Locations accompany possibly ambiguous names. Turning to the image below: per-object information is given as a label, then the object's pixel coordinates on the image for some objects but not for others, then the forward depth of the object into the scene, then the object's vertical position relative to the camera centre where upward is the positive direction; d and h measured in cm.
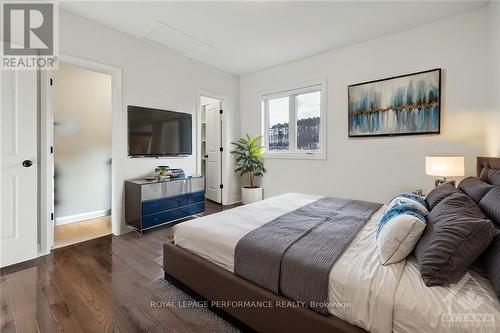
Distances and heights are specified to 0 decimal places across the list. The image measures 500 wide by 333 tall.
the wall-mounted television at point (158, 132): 339 +49
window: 416 +78
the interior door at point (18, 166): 229 -3
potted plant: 475 +1
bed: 97 -62
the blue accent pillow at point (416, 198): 183 -28
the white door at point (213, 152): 513 +27
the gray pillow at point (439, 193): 169 -23
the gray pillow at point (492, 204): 125 -23
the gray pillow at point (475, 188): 158 -18
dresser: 314 -54
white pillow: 124 -40
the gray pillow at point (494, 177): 172 -10
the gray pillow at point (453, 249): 104 -39
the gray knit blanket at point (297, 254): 123 -53
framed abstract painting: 305 +83
